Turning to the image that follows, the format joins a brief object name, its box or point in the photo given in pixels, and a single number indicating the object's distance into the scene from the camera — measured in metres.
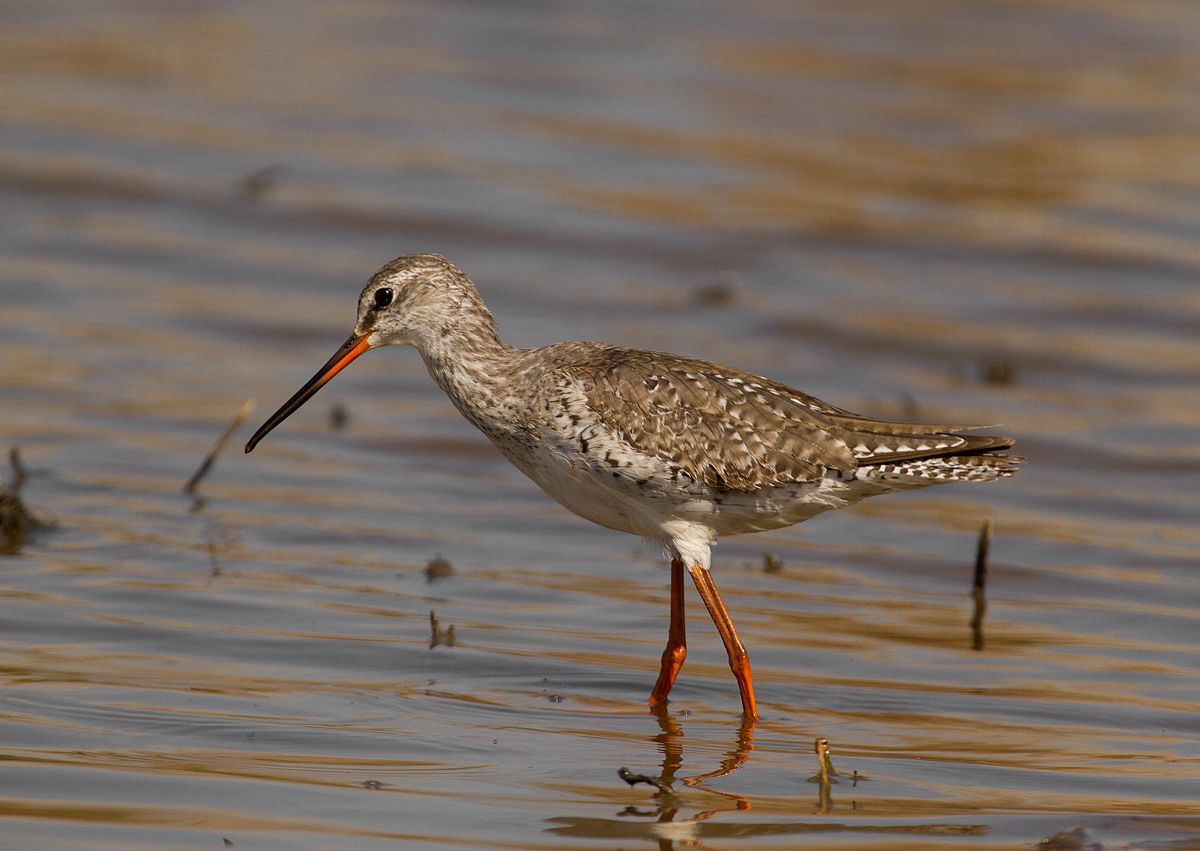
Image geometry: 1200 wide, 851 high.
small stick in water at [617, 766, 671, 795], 13.26
